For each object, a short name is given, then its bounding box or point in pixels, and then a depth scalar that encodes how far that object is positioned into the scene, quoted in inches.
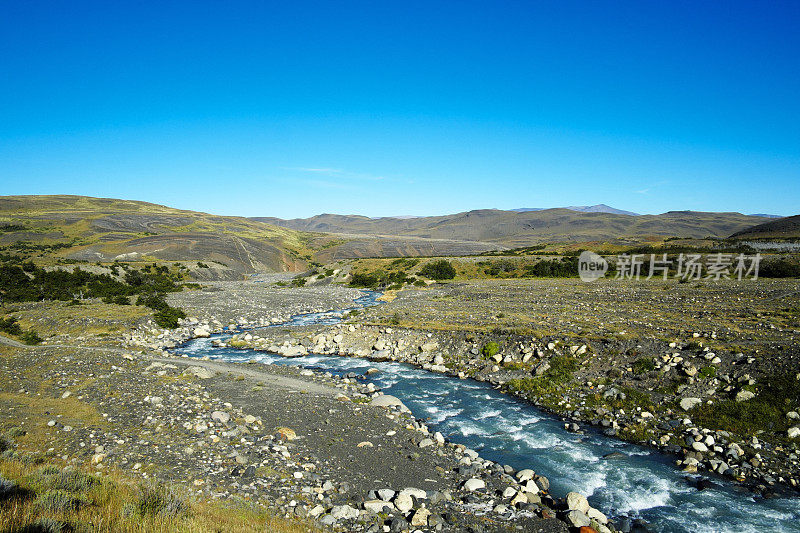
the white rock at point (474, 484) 406.9
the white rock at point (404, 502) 364.2
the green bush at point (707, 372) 627.2
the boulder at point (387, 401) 653.1
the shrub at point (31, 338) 957.2
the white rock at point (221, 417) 528.1
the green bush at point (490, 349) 876.0
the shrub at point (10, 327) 1018.7
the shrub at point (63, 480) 296.7
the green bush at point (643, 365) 685.3
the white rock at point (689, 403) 571.2
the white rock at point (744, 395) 562.6
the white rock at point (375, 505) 362.3
